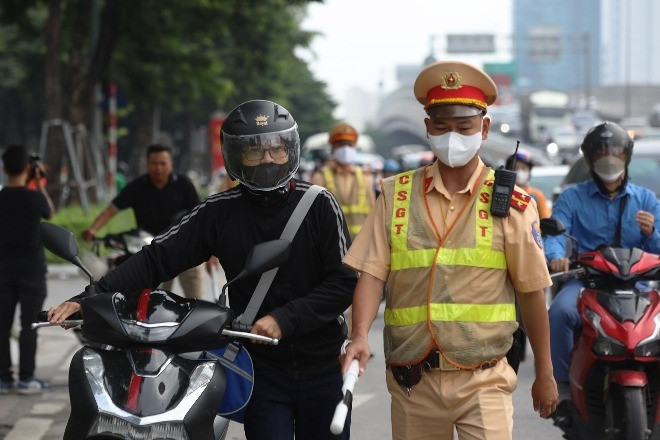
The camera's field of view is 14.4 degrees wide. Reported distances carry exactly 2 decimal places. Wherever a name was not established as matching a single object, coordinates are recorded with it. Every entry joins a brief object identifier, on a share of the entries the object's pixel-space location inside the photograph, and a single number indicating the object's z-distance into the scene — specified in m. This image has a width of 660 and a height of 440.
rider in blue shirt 12.84
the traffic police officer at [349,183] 21.26
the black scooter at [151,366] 7.31
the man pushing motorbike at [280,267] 8.76
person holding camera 18.31
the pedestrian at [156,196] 19.28
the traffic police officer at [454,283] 8.26
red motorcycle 11.69
